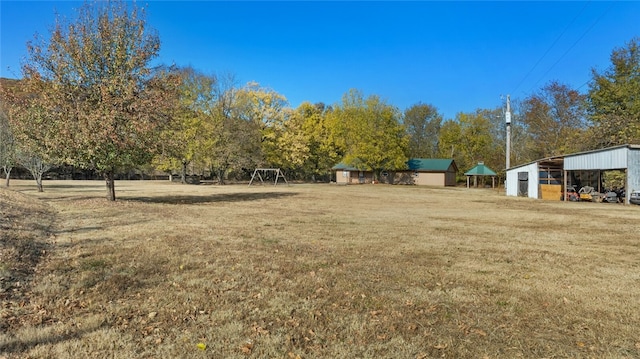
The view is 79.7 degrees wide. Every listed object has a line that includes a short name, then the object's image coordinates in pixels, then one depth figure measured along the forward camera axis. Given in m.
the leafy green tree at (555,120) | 37.95
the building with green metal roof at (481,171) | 46.19
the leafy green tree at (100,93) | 13.93
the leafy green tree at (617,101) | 30.05
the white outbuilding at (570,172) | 19.97
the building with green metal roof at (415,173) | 54.34
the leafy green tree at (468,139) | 57.66
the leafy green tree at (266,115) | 46.69
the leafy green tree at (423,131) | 64.31
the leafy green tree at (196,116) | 39.66
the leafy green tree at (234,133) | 41.56
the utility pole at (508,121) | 32.81
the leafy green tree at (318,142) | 56.69
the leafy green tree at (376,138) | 50.31
